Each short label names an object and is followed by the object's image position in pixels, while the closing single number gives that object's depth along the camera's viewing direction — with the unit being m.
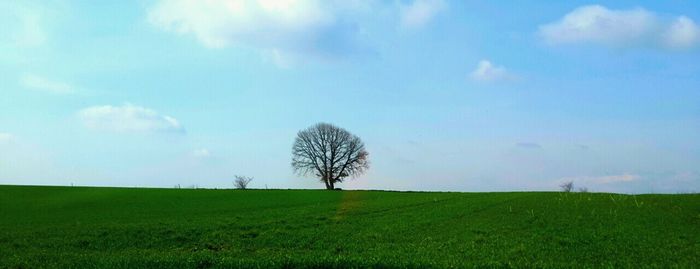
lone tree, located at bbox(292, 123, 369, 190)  99.94
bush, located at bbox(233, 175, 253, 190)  104.15
